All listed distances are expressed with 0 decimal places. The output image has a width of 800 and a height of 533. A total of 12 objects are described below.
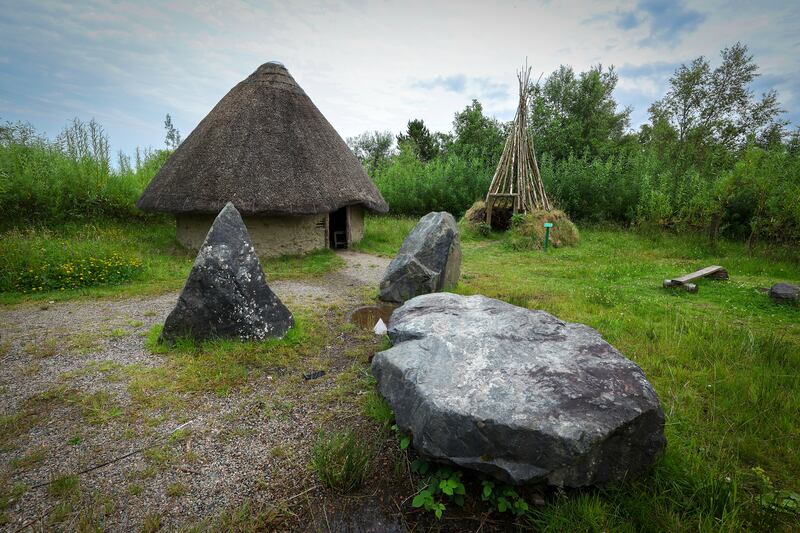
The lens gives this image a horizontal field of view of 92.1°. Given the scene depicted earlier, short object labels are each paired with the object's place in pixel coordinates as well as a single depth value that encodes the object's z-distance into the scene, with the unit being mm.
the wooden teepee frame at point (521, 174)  13008
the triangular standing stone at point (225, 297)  4309
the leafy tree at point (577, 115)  20422
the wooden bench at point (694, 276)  6247
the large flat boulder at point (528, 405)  2086
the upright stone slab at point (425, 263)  5938
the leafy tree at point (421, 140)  33188
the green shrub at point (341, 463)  2439
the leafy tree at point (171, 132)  21541
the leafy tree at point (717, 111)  18062
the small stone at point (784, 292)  5438
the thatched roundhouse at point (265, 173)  8531
